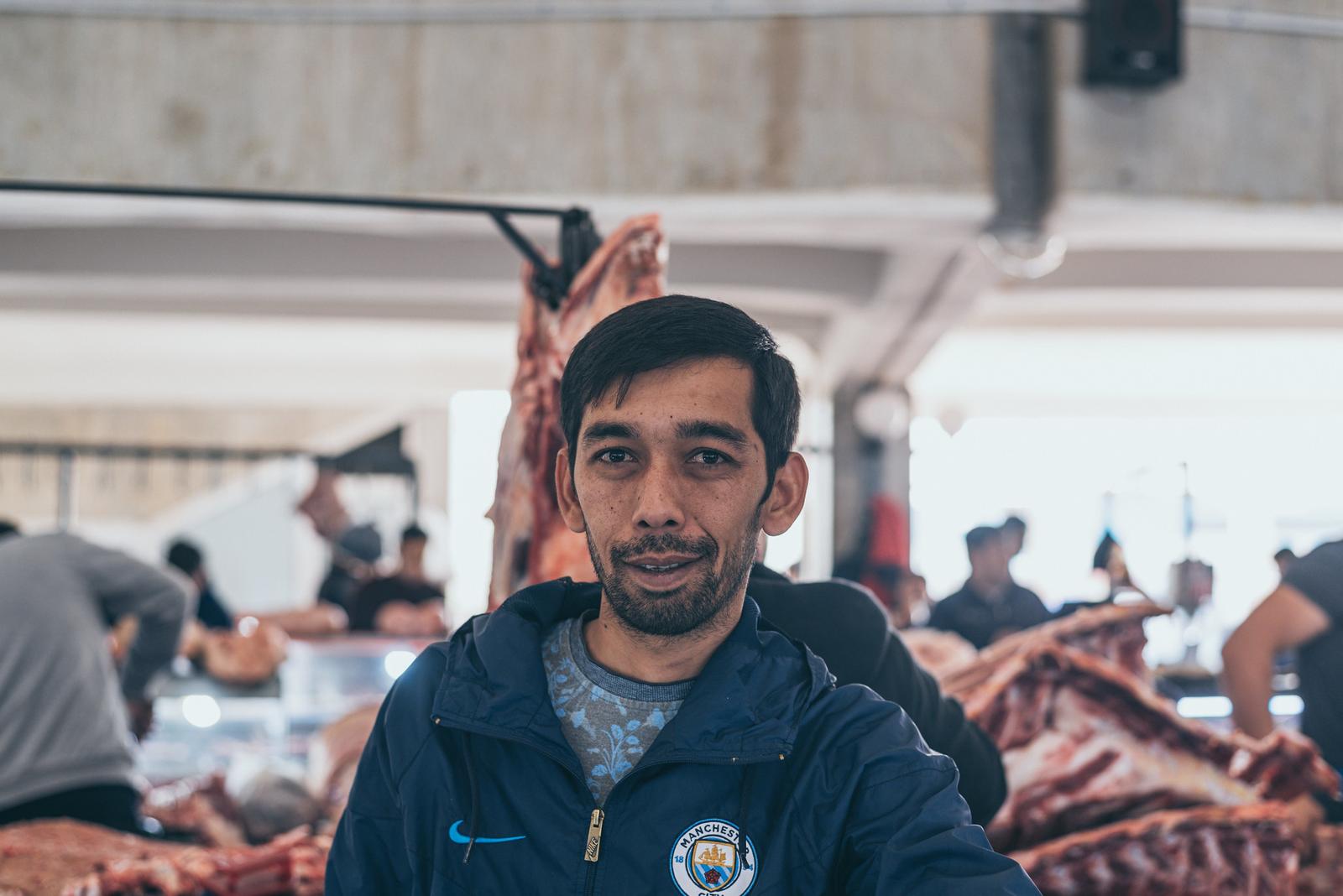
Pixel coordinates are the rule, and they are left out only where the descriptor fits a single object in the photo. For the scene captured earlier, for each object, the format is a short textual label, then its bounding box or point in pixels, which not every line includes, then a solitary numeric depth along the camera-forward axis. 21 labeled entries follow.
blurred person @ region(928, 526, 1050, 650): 5.73
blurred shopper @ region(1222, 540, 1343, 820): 2.95
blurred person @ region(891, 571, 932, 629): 7.74
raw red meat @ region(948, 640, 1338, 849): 2.24
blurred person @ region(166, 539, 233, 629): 6.14
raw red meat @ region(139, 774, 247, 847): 3.22
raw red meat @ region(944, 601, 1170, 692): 2.55
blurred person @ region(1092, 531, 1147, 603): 5.57
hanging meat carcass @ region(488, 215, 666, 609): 2.13
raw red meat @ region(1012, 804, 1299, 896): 2.13
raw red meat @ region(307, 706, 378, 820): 3.01
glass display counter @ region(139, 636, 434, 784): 4.48
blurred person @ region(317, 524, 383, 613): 7.06
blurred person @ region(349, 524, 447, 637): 5.39
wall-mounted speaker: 4.83
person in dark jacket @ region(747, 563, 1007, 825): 1.71
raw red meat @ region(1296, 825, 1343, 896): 2.44
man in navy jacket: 1.15
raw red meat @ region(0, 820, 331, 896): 2.14
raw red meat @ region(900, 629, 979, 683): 2.72
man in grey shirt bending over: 3.02
